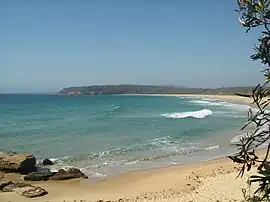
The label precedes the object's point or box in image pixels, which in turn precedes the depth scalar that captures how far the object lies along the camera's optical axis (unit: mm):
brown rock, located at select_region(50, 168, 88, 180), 15867
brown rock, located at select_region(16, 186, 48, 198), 13234
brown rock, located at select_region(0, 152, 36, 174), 17328
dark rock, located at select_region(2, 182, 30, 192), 13984
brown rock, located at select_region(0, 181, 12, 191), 14215
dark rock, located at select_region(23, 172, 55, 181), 16016
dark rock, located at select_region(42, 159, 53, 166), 19172
